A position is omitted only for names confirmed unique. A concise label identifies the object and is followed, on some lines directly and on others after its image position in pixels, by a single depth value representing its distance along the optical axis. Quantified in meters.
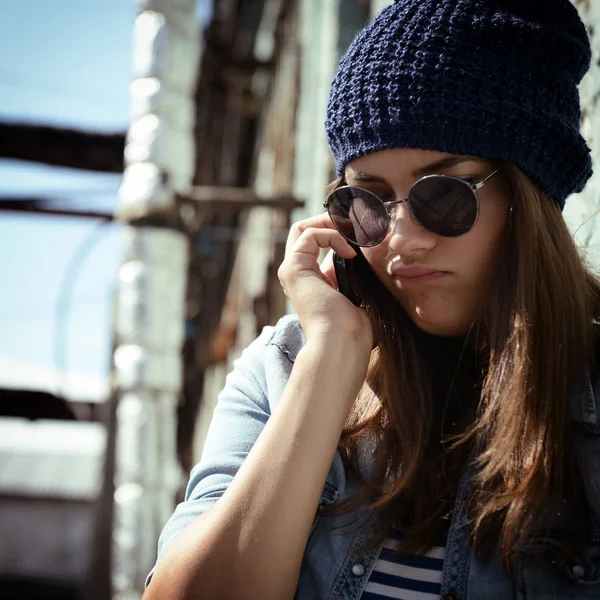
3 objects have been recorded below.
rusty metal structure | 5.42
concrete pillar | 5.97
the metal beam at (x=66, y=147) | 9.49
